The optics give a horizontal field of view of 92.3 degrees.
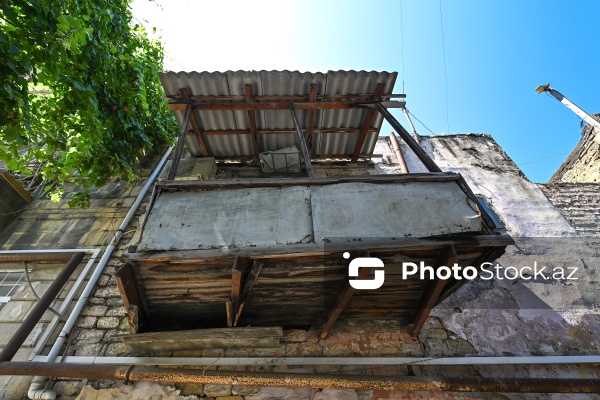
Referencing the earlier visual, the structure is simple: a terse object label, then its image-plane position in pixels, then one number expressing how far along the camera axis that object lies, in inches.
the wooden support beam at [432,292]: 119.7
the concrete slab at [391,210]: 124.3
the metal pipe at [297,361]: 147.1
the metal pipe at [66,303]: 153.6
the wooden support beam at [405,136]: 161.2
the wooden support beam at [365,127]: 195.3
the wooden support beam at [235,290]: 114.6
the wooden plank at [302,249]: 117.7
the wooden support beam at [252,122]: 189.1
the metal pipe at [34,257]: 188.7
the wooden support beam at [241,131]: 219.0
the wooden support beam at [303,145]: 149.2
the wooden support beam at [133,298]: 120.4
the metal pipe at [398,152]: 277.5
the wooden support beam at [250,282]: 123.4
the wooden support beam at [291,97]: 192.7
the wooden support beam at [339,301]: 125.2
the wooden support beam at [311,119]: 188.9
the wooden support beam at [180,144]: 154.6
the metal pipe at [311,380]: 127.6
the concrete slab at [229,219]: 122.7
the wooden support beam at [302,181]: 139.5
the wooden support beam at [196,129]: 186.9
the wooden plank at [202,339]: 142.0
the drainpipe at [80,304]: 136.5
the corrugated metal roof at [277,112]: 182.9
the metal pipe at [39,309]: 138.5
